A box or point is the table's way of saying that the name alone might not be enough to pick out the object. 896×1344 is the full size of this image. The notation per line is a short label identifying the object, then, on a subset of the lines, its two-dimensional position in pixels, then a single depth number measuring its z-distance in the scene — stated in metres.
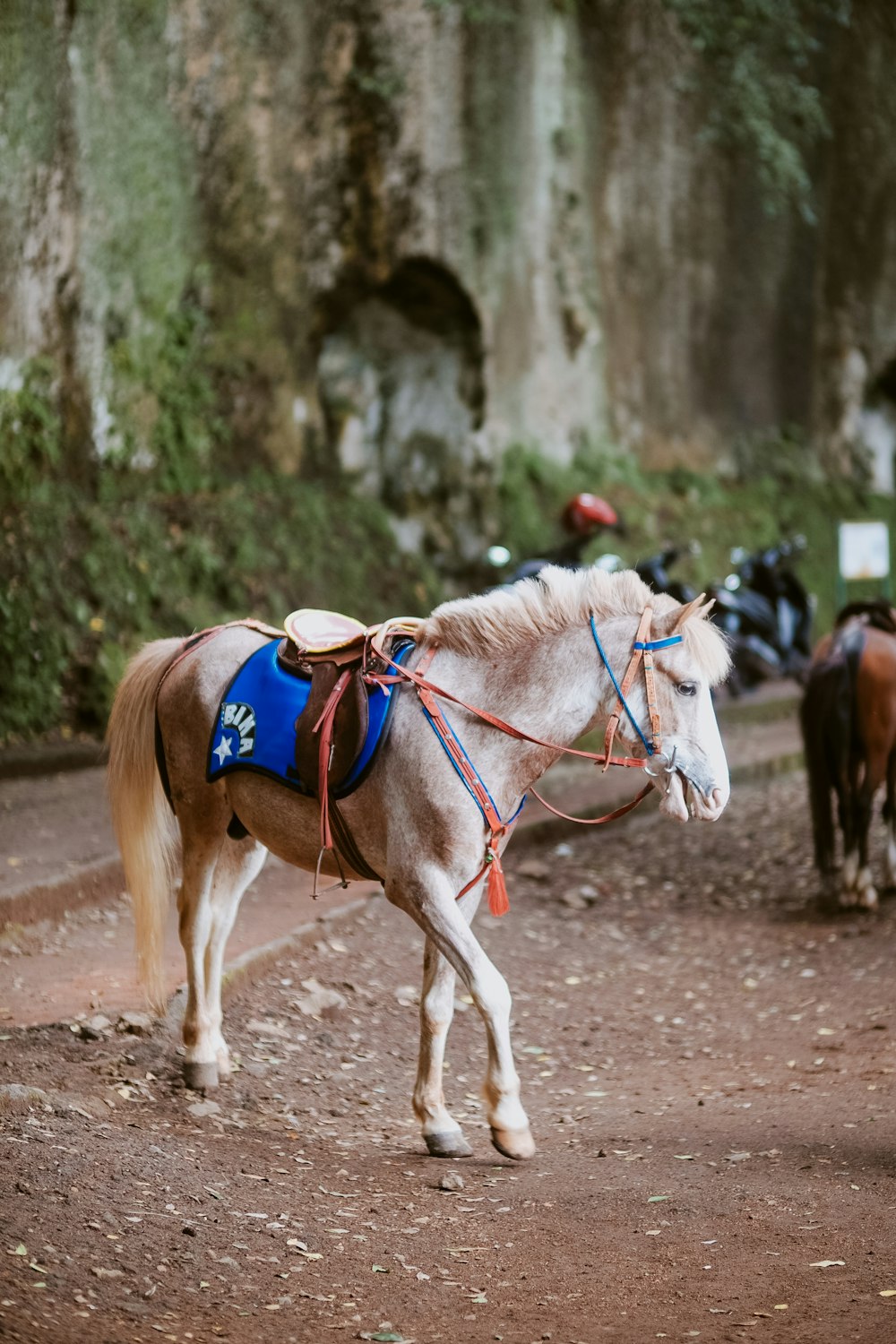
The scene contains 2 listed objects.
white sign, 15.49
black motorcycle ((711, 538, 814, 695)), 16.06
